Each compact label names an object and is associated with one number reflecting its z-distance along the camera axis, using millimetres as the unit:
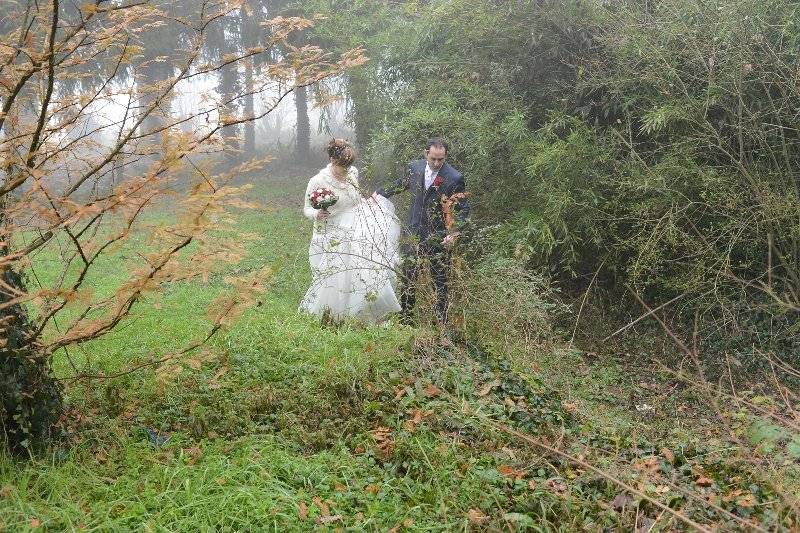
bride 7285
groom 5957
